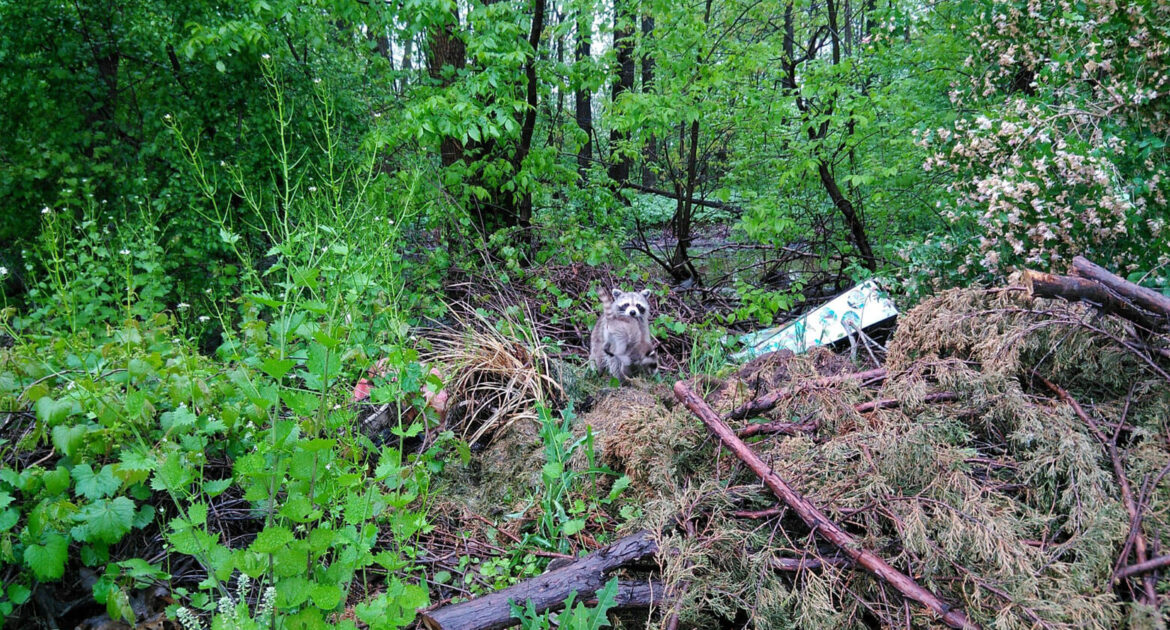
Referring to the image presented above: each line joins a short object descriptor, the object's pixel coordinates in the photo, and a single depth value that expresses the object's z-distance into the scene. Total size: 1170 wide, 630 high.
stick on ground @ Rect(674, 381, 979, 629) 2.08
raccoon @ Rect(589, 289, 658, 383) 4.79
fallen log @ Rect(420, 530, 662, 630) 2.33
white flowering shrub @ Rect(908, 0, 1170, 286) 3.39
